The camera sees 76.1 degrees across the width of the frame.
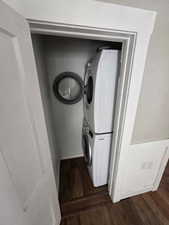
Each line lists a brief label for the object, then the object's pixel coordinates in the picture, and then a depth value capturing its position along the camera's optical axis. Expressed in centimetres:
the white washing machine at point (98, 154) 129
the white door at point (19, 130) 48
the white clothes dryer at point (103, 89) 101
